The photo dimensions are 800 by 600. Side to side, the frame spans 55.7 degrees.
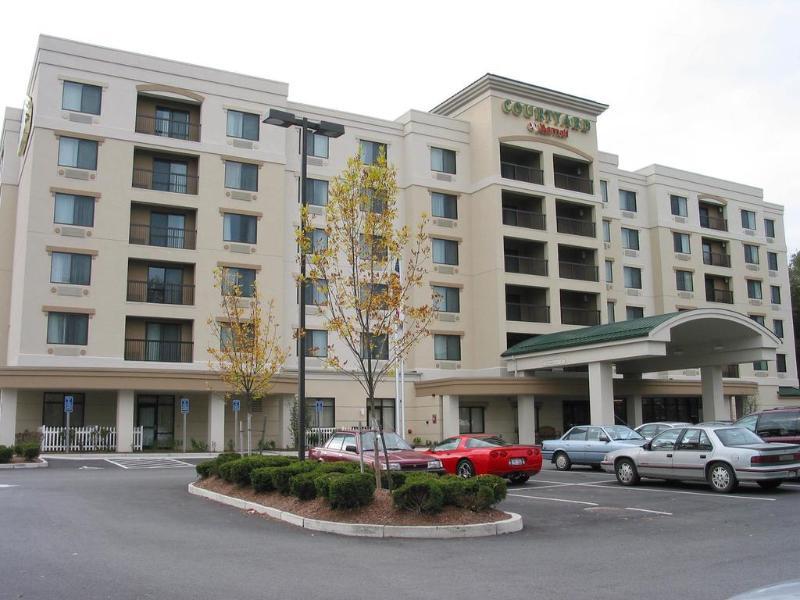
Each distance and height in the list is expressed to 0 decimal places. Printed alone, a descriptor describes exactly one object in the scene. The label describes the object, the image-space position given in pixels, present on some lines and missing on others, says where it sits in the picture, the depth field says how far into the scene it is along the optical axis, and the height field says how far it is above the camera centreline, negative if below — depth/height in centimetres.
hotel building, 3500 +852
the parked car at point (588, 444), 2286 -120
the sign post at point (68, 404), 3048 +17
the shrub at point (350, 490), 1230 -136
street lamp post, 1722 +626
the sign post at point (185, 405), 3272 +10
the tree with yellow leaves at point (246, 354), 2152 +153
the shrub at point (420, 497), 1212 -145
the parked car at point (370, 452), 1762 -114
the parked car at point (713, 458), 1612 -123
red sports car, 1911 -134
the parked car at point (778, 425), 1994 -58
